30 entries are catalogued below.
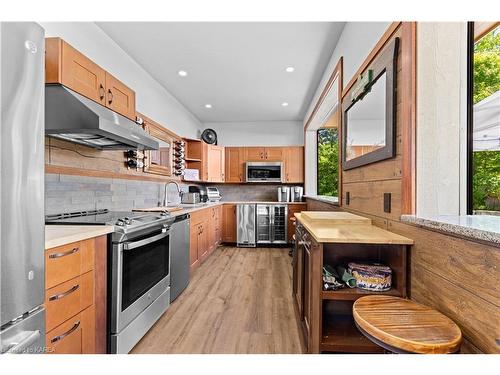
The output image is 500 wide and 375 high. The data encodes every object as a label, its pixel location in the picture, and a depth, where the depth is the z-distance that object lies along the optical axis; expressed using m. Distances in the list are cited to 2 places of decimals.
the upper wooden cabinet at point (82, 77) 1.67
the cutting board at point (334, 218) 1.78
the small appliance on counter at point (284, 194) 5.39
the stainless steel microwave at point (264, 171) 5.52
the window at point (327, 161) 4.72
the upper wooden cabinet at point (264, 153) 5.61
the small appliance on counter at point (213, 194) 5.21
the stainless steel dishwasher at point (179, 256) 2.58
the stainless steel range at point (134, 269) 1.66
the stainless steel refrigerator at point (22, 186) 0.80
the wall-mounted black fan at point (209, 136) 5.80
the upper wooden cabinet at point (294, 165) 5.57
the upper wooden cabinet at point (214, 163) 5.22
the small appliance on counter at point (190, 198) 4.45
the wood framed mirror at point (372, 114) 1.55
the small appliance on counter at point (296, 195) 5.41
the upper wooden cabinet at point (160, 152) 3.34
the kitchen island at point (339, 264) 1.34
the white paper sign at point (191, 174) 4.73
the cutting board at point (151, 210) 2.93
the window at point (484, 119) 1.21
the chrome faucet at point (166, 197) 3.93
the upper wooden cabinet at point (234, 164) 5.69
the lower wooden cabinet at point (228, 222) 5.39
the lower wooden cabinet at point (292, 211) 5.19
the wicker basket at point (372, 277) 1.36
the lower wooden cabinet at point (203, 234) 3.52
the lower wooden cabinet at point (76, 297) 1.20
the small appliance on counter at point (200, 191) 4.94
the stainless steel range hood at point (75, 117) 1.70
